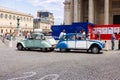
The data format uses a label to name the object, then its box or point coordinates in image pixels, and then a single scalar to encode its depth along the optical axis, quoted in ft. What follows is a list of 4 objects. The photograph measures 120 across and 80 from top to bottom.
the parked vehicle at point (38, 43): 43.99
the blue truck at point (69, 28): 65.55
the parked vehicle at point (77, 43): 40.67
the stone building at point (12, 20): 249.60
